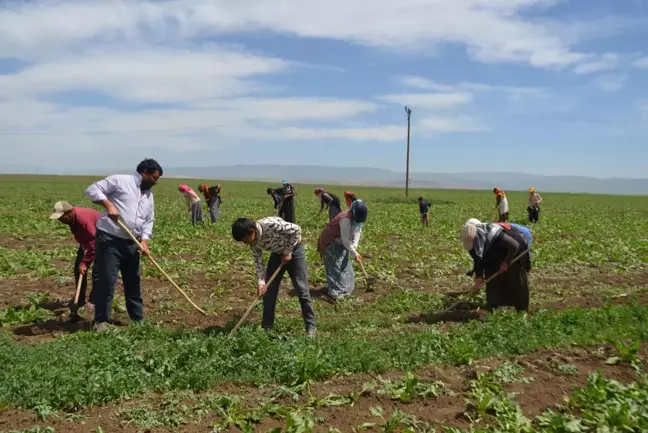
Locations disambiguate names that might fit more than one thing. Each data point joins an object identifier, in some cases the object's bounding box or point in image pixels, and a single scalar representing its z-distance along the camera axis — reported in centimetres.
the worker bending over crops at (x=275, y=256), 616
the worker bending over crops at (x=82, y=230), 748
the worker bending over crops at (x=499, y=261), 772
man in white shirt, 695
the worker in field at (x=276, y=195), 1965
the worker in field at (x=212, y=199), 1999
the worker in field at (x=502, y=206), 1809
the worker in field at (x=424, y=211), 2166
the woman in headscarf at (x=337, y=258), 932
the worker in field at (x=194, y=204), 1869
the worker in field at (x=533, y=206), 2245
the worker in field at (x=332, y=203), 1397
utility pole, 4731
